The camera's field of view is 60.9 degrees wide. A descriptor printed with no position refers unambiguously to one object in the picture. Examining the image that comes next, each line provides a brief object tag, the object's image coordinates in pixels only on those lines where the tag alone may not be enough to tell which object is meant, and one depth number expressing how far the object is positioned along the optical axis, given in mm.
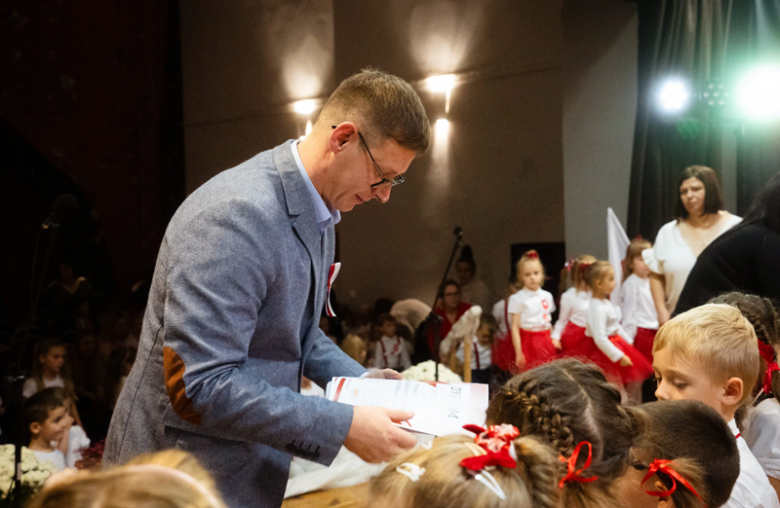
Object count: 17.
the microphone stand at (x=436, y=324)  3309
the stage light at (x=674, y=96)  4242
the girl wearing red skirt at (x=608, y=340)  3574
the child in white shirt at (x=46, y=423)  2920
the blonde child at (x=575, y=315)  3877
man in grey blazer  1028
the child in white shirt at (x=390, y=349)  4402
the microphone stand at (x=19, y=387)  2158
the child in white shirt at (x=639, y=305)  3779
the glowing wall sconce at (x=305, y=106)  5098
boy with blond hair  1606
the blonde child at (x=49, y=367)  3604
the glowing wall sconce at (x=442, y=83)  4855
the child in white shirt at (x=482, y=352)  4125
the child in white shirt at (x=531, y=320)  3939
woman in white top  3559
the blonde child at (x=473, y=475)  788
